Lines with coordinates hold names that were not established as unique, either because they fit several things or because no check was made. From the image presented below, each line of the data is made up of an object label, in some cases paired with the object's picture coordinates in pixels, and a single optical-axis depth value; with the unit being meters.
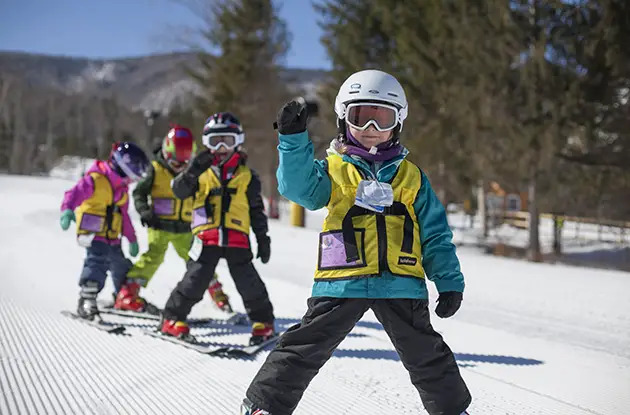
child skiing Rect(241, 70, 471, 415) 2.02
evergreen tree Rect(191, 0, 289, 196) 22.20
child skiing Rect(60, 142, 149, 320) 4.43
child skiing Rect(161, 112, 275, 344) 3.71
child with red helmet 4.79
